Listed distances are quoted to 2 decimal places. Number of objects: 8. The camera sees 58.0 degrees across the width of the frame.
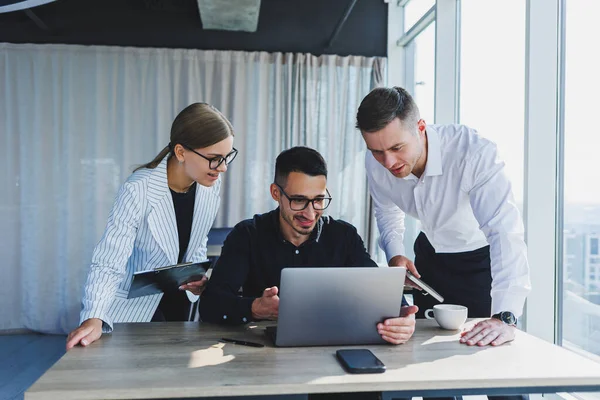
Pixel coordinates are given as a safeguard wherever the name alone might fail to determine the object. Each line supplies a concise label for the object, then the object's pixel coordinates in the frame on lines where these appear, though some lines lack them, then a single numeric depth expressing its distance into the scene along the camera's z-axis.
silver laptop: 1.39
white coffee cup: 1.68
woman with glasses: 1.81
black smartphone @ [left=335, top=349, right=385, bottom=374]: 1.27
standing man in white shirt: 1.70
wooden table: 1.17
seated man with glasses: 1.92
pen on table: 1.49
